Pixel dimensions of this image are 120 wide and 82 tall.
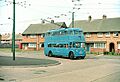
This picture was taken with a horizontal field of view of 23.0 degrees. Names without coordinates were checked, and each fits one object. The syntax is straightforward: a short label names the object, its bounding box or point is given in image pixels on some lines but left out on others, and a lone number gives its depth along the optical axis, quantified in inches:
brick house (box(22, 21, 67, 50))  3161.9
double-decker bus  1424.7
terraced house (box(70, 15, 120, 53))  2546.8
